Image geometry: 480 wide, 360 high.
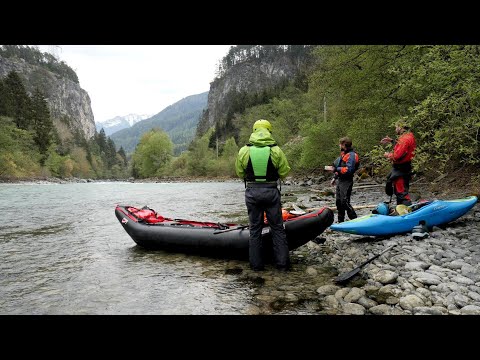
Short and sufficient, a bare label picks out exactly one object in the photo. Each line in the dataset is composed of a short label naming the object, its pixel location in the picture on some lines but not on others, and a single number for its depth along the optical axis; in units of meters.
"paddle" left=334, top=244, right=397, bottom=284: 4.72
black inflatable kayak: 5.66
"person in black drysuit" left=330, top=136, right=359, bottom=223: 7.15
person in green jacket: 5.20
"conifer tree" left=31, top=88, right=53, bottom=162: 59.06
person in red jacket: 6.67
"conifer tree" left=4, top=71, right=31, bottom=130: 56.25
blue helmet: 6.51
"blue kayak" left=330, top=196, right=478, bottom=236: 6.11
